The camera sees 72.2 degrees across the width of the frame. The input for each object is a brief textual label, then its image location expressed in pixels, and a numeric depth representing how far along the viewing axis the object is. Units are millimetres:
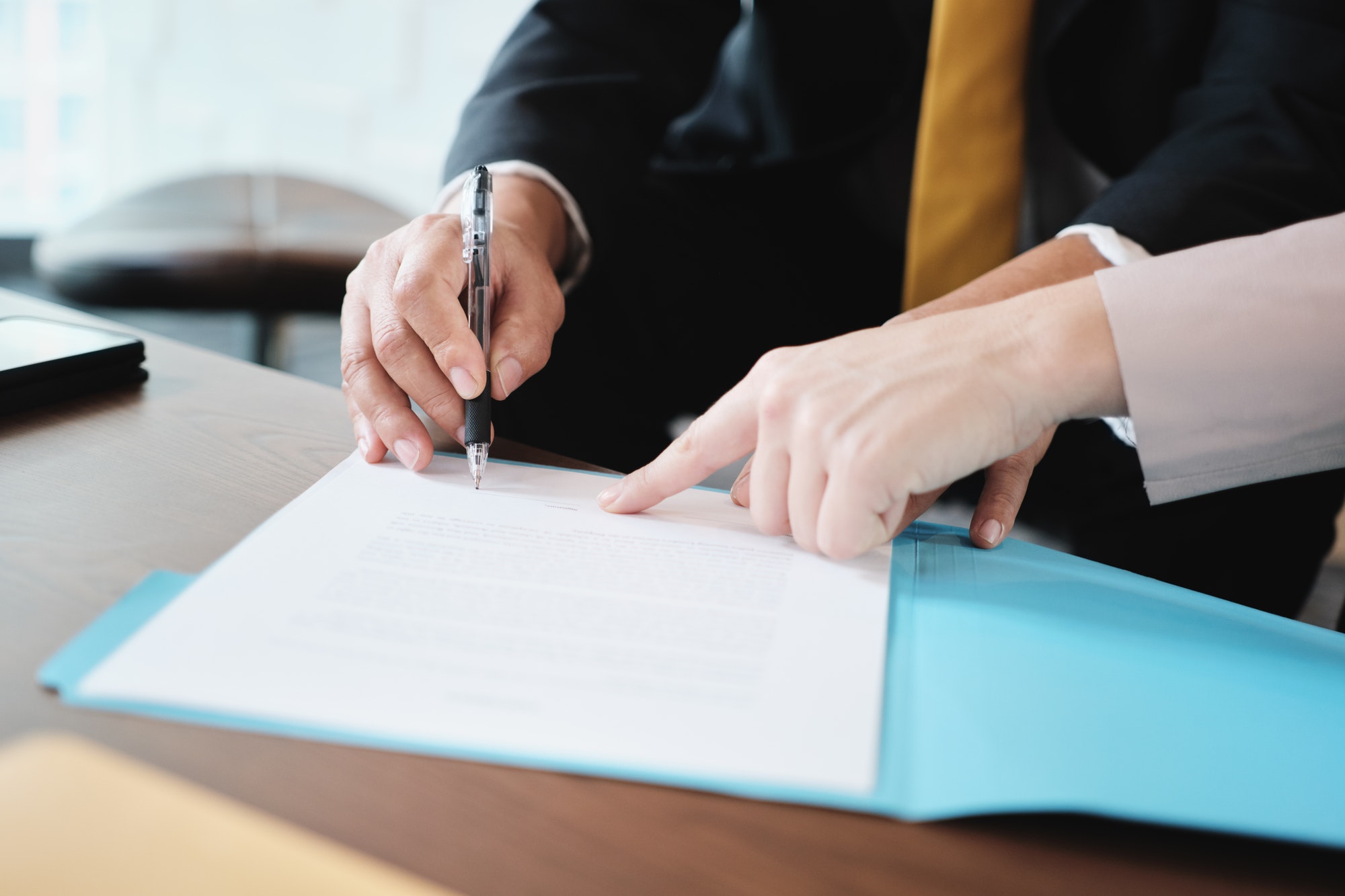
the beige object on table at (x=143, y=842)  298
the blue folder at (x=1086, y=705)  350
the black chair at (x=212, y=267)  1312
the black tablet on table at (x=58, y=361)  682
